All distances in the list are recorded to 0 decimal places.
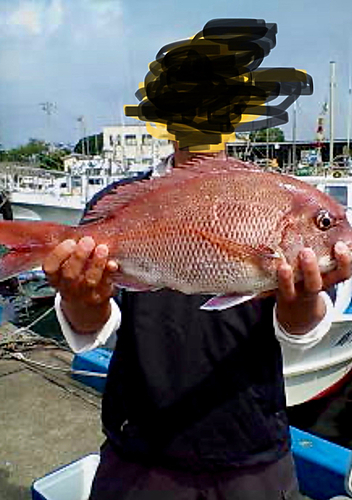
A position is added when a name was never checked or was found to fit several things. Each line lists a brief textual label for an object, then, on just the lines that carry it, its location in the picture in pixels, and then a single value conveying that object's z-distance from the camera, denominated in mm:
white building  20406
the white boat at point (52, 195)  18500
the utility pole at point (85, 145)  40338
